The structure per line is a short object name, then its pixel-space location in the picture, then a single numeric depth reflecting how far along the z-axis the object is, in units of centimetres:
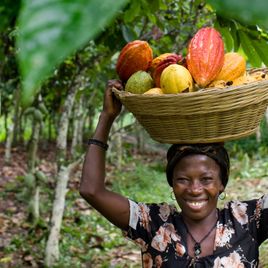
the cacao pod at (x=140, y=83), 120
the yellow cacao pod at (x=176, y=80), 109
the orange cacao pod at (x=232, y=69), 115
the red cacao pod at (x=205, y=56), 111
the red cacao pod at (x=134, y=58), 131
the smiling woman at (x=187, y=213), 142
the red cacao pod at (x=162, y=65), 124
